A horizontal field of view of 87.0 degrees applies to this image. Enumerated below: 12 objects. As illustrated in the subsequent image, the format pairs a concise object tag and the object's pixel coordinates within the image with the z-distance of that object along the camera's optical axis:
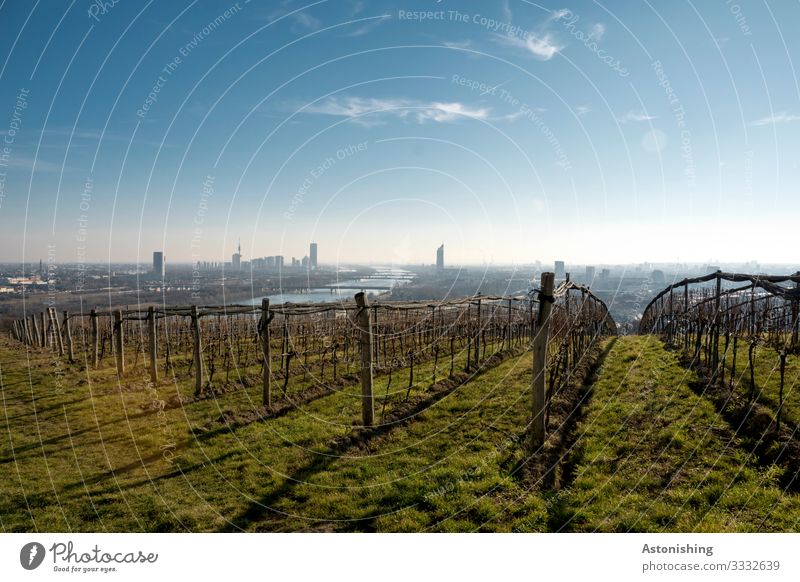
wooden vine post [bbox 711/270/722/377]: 9.60
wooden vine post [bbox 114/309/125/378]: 15.34
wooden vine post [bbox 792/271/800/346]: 9.33
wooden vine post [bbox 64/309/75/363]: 19.75
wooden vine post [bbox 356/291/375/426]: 8.95
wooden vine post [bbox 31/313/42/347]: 32.99
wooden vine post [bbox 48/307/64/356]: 22.31
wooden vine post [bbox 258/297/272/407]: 11.05
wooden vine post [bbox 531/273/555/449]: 6.94
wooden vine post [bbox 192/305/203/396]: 12.50
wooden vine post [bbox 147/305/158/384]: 13.88
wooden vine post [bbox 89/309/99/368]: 18.02
